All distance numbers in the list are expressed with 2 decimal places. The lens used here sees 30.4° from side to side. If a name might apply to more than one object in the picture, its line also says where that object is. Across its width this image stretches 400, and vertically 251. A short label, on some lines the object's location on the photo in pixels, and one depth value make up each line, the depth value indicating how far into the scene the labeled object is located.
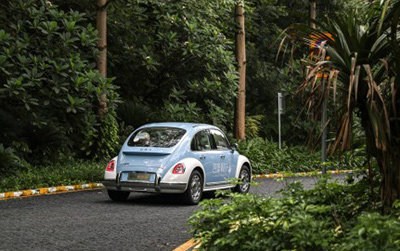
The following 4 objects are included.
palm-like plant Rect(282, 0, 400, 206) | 7.05
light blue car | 14.30
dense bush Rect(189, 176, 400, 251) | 6.04
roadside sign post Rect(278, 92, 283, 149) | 27.21
